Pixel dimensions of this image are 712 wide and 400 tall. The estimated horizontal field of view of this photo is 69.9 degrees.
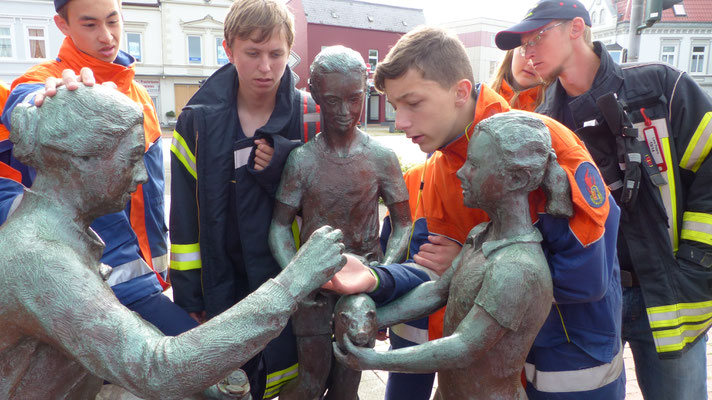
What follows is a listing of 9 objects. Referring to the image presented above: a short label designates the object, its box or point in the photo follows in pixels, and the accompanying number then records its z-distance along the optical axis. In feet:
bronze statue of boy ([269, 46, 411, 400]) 7.56
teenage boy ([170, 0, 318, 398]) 7.76
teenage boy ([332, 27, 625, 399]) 5.86
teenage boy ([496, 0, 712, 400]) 7.76
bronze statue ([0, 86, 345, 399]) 4.61
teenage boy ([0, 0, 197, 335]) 7.43
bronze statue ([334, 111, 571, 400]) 5.57
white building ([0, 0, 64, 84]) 74.43
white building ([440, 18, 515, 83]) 109.91
